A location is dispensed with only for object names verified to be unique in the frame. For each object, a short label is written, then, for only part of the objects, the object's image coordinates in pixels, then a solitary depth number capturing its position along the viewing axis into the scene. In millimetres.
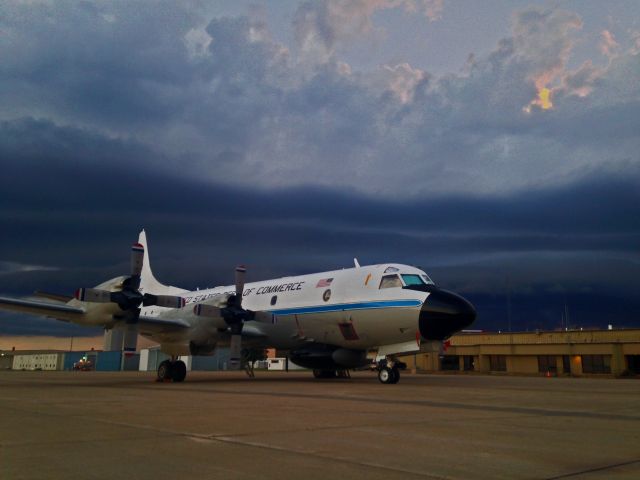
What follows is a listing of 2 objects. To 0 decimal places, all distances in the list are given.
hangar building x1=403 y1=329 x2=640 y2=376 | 49125
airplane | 20859
